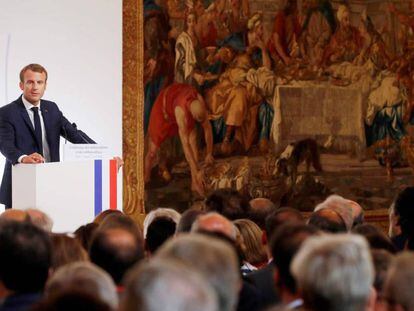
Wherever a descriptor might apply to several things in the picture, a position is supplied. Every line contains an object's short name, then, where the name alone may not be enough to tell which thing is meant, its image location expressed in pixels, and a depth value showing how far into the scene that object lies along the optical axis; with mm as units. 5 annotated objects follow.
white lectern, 16379
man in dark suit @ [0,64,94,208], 17575
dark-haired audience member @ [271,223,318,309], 7635
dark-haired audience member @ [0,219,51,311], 7498
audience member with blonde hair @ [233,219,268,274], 11845
